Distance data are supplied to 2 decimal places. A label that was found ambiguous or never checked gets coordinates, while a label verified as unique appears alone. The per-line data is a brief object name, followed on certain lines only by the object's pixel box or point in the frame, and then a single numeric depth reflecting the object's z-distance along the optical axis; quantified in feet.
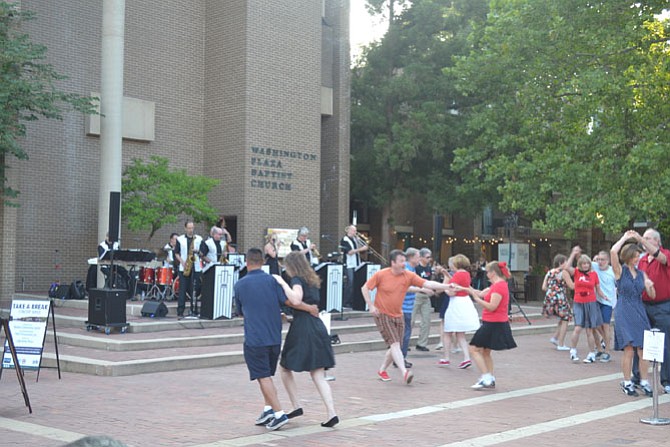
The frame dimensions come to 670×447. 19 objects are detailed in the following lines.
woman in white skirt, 44.52
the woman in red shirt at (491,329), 36.55
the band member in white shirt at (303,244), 57.82
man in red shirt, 33.94
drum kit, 67.97
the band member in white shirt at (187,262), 54.70
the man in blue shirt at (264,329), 27.45
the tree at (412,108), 111.65
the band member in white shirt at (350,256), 63.31
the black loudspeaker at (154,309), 56.29
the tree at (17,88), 63.77
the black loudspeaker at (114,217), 51.93
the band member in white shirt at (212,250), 55.16
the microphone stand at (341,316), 62.41
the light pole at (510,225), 111.04
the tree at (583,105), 64.23
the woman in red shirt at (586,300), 48.11
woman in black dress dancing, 27.94
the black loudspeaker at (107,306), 48.93
